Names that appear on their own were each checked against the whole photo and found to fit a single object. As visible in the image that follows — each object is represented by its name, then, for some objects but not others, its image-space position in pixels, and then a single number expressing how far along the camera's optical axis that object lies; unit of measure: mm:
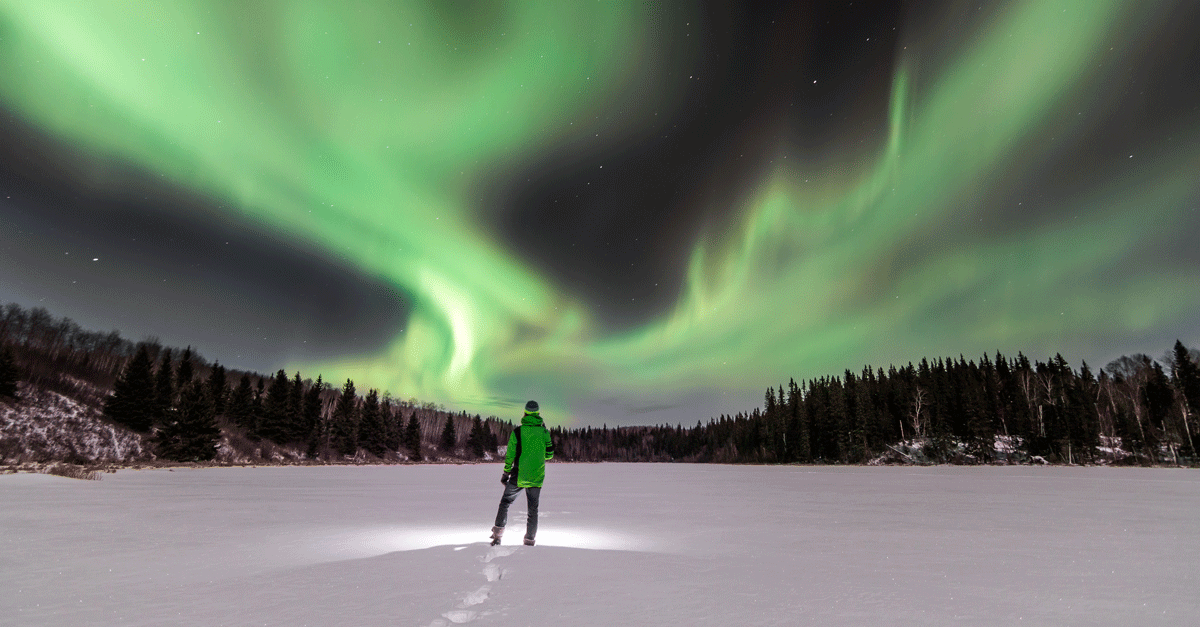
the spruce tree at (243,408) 94950
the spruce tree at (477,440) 163000
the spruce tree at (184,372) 90138
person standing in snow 9680
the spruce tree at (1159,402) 92000
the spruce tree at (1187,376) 88812
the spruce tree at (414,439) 127000
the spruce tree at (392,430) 117125
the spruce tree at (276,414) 94625
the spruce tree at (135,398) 73125
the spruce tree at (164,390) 74375
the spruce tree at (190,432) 65000
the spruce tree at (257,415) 93450
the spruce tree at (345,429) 105250
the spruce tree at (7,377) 66875
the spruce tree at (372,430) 111500
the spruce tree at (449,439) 157625
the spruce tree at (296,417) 97562
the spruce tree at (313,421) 98500
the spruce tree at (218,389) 90125
